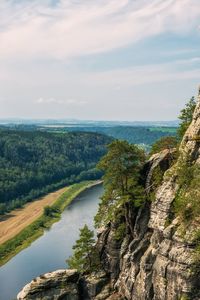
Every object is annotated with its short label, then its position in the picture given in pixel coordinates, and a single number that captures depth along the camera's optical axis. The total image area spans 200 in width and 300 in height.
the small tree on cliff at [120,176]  45.03
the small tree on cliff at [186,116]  51.88
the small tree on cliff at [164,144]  51.81
